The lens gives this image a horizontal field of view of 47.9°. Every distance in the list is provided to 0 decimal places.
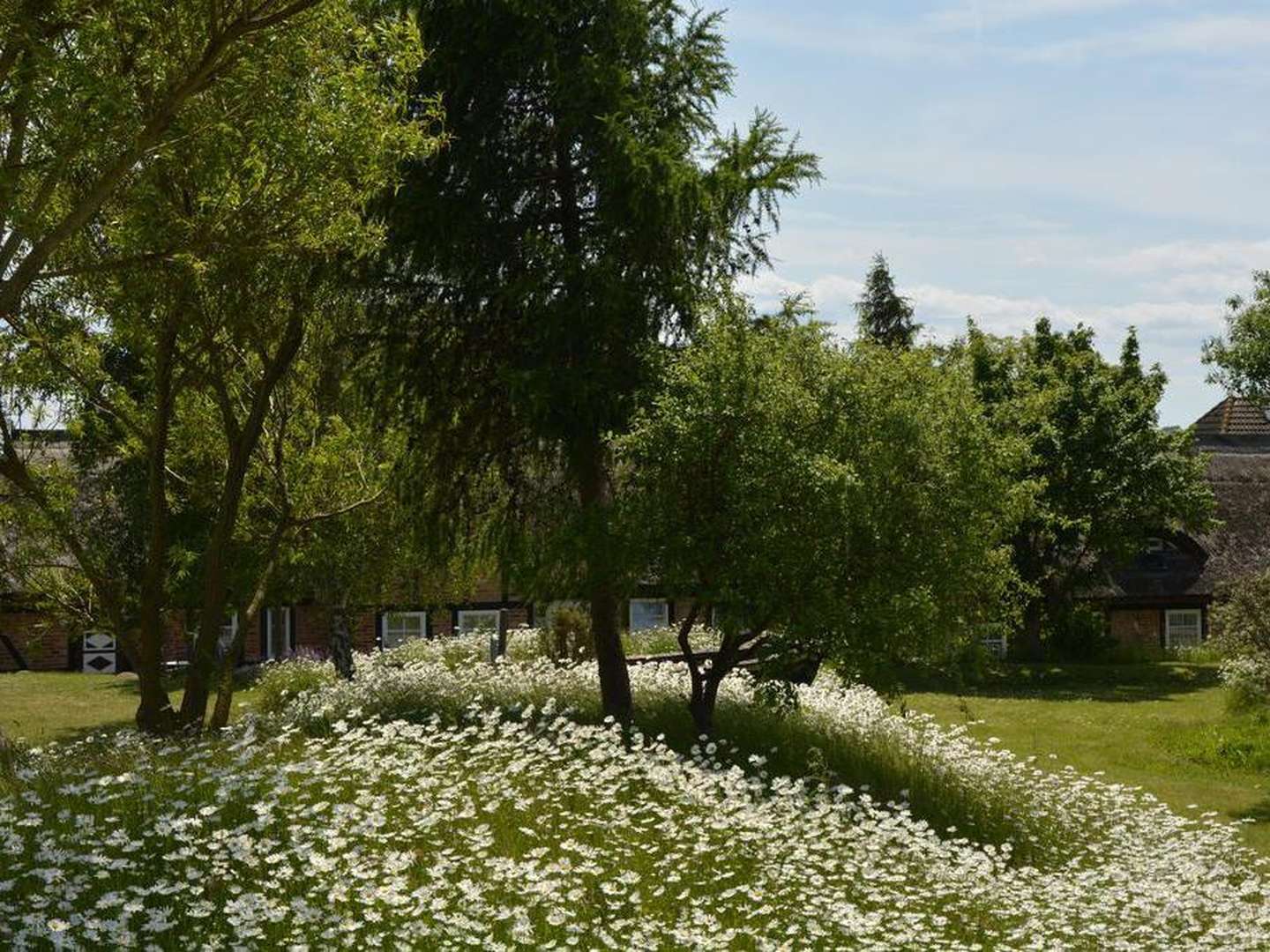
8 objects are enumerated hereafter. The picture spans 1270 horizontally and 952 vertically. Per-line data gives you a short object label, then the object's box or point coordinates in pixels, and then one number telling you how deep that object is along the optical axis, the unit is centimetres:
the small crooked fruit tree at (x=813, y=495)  1603
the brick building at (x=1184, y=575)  4131
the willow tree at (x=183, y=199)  1216
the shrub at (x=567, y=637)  2581
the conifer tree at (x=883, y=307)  5462
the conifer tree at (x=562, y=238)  1775
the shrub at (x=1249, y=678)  2162
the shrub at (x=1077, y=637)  3925
